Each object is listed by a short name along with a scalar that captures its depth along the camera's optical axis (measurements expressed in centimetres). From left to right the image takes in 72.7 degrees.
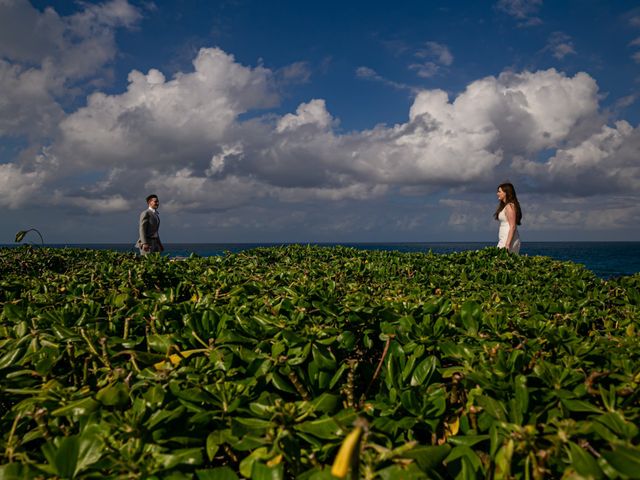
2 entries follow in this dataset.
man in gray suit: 1153
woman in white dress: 1002
